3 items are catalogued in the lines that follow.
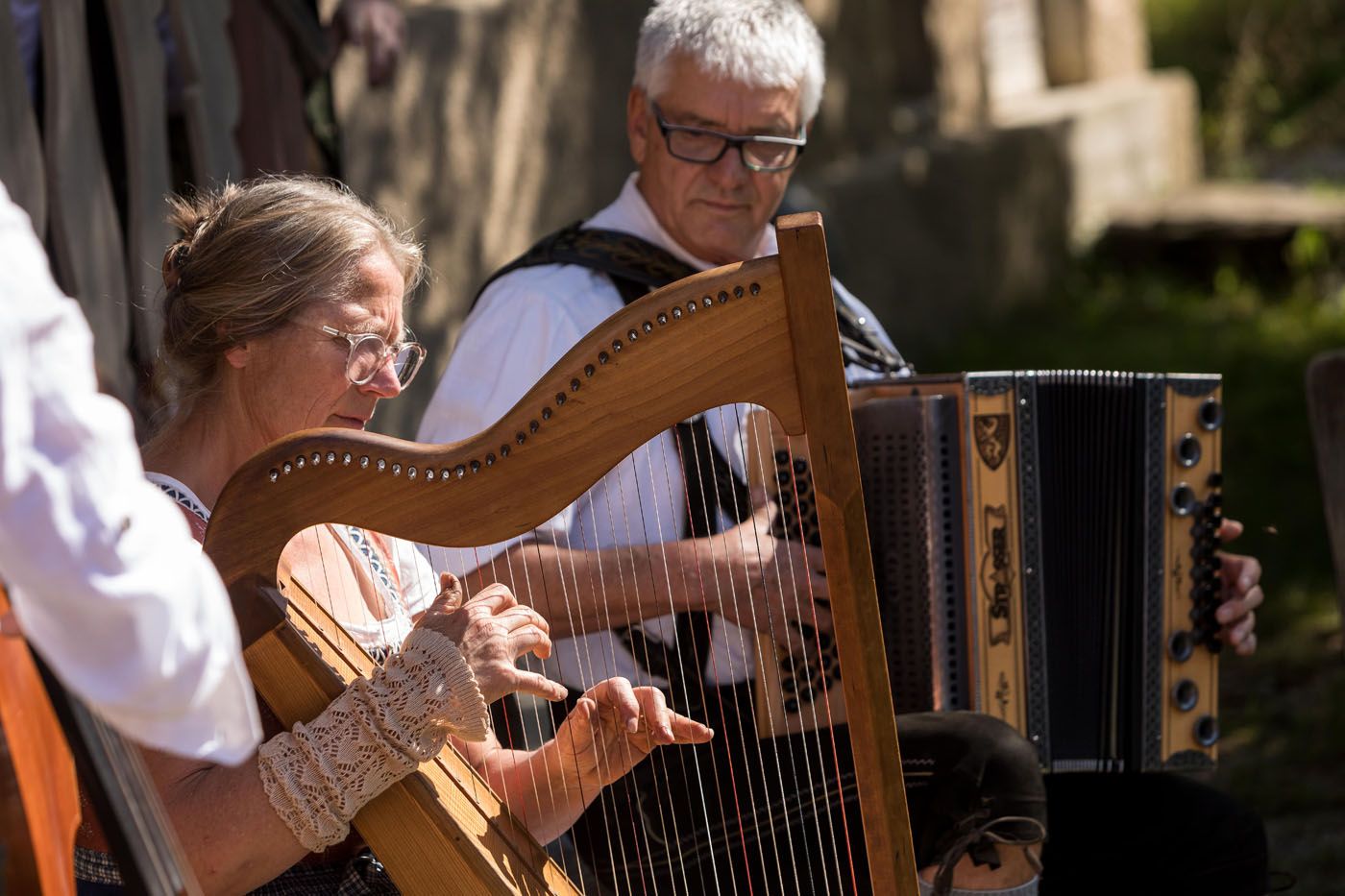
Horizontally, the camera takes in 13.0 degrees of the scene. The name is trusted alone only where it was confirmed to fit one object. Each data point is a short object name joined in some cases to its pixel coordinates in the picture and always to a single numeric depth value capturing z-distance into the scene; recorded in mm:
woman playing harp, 4646
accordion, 5077
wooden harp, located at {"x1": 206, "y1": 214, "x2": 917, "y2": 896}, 4641
